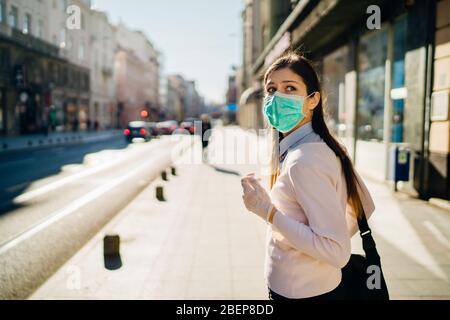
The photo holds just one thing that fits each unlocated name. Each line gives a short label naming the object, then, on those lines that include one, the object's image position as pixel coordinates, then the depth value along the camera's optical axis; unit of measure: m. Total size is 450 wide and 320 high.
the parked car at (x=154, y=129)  38.78
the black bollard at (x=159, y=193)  9.12
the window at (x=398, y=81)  9.95
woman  1.62
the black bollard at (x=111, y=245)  5.18
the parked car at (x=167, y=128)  45.88
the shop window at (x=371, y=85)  11.42
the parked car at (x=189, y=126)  47.34
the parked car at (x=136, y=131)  32.47
